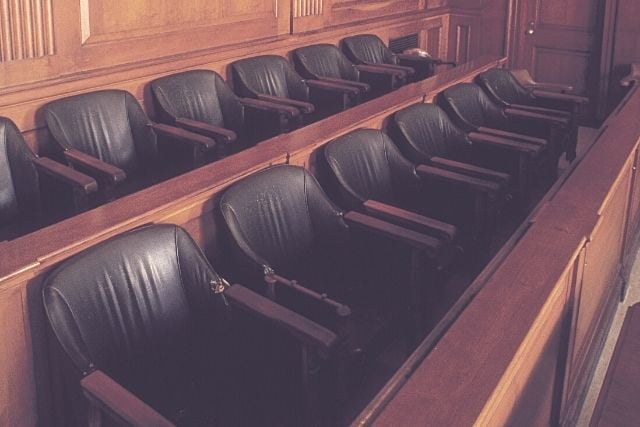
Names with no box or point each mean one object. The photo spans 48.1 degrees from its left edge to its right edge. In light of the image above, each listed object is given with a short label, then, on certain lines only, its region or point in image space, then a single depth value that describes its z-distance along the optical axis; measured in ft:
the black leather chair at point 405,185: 8.09
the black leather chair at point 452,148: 9.03
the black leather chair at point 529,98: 12.63
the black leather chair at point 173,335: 5.16
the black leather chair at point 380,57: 14.60
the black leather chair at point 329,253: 6.40
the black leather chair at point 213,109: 9.95
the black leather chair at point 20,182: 7.56
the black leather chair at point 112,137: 8.38
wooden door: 18.25
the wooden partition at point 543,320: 3.92
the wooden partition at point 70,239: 5.05
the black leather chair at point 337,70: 12.91
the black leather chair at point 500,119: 11.16
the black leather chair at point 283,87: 11.53
